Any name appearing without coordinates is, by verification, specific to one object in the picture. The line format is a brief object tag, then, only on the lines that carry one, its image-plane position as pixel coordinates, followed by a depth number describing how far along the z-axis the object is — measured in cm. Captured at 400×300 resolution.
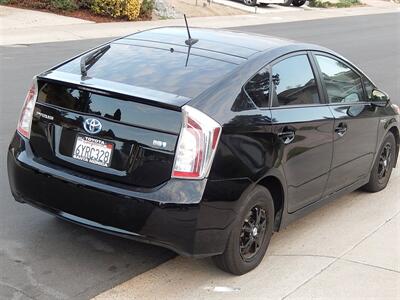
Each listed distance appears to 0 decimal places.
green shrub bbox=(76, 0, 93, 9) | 2077
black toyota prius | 364
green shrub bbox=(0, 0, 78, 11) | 2017
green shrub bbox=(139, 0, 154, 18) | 2203
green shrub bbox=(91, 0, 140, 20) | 2054
